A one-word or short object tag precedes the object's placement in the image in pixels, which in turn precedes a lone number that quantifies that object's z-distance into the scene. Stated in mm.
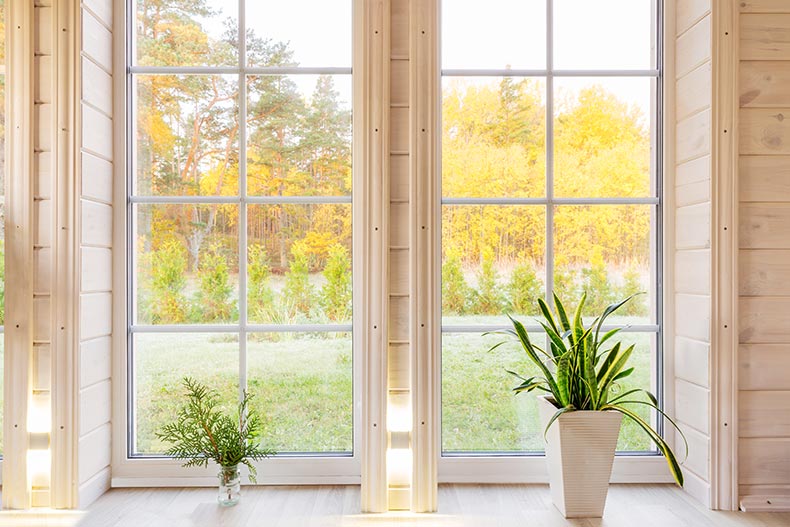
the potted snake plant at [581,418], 1757
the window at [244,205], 2076
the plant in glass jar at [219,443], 1862
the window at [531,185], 2094
